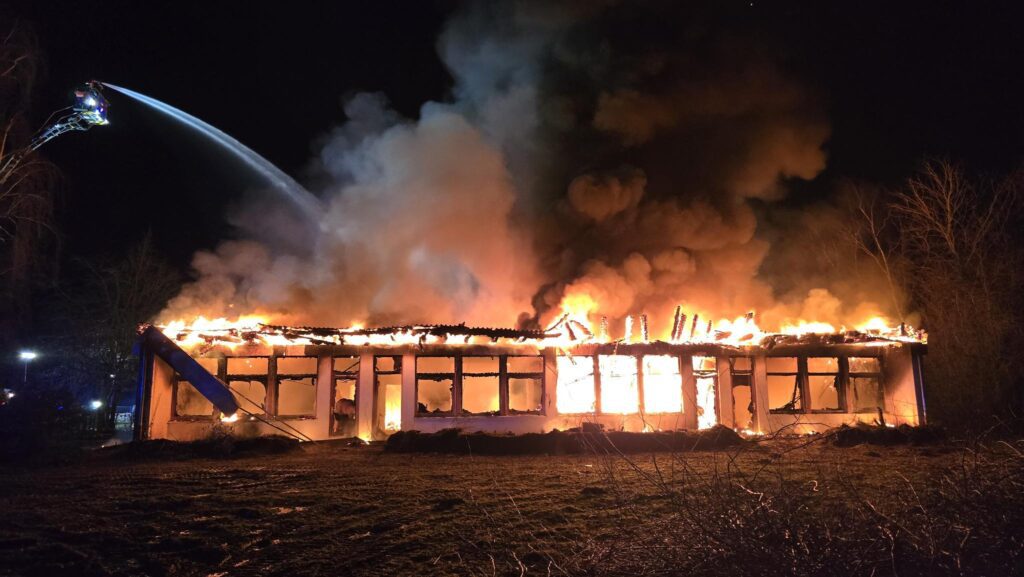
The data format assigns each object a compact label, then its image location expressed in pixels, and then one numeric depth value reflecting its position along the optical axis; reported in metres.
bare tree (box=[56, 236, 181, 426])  30.75
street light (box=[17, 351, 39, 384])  23.91
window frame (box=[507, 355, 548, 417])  20.08
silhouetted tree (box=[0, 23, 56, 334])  19.22
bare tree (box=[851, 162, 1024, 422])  24.45
